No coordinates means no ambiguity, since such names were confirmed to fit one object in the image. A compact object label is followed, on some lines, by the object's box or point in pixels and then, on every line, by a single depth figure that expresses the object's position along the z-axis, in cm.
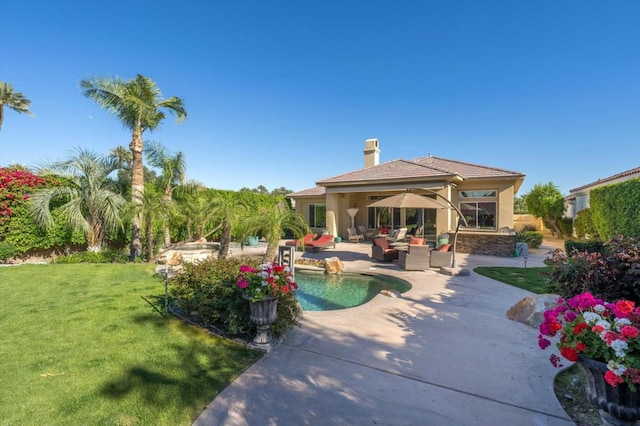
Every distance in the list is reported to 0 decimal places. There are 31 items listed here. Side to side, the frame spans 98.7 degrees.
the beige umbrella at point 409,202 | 1275
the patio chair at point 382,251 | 1346
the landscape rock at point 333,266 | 1178
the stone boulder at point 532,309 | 575
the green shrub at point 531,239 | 1869
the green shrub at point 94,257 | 1201
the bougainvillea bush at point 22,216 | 1113
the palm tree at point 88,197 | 1195
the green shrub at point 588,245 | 999
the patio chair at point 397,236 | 1589
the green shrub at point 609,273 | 468
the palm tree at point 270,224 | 912
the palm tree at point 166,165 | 1608
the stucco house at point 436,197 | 1642
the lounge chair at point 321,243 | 1637
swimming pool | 830
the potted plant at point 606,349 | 244
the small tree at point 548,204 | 2509
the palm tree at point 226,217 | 938
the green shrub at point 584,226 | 1977
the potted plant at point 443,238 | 1548
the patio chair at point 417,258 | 1146
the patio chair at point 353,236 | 2004
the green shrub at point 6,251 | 1094
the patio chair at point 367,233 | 2114
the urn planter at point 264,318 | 461
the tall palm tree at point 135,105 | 1200
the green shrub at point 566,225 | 2611
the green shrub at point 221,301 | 498
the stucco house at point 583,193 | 2008
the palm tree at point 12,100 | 2394
